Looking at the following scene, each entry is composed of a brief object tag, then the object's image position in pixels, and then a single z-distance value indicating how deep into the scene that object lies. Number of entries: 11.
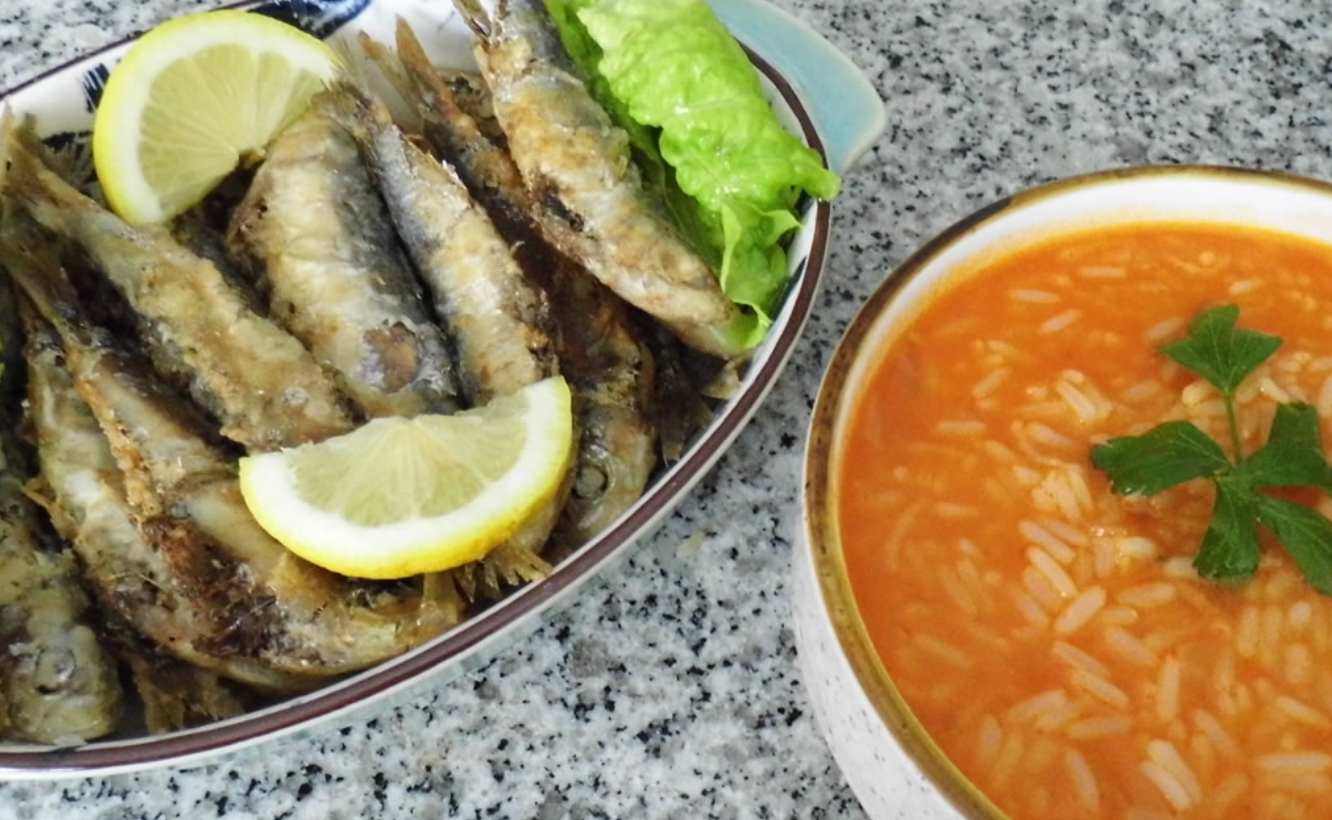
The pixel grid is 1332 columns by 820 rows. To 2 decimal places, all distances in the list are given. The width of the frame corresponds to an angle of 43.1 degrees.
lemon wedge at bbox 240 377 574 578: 0.29
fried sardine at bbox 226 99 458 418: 0.33
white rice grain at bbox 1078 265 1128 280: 0.30
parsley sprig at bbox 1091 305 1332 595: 0.26
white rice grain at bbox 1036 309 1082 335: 0.29
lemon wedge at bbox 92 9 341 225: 0.35
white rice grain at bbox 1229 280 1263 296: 0.30
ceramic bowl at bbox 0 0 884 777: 0.28
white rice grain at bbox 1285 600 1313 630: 0.26
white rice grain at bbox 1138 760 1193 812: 0.25
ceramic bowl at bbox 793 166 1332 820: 0.25
